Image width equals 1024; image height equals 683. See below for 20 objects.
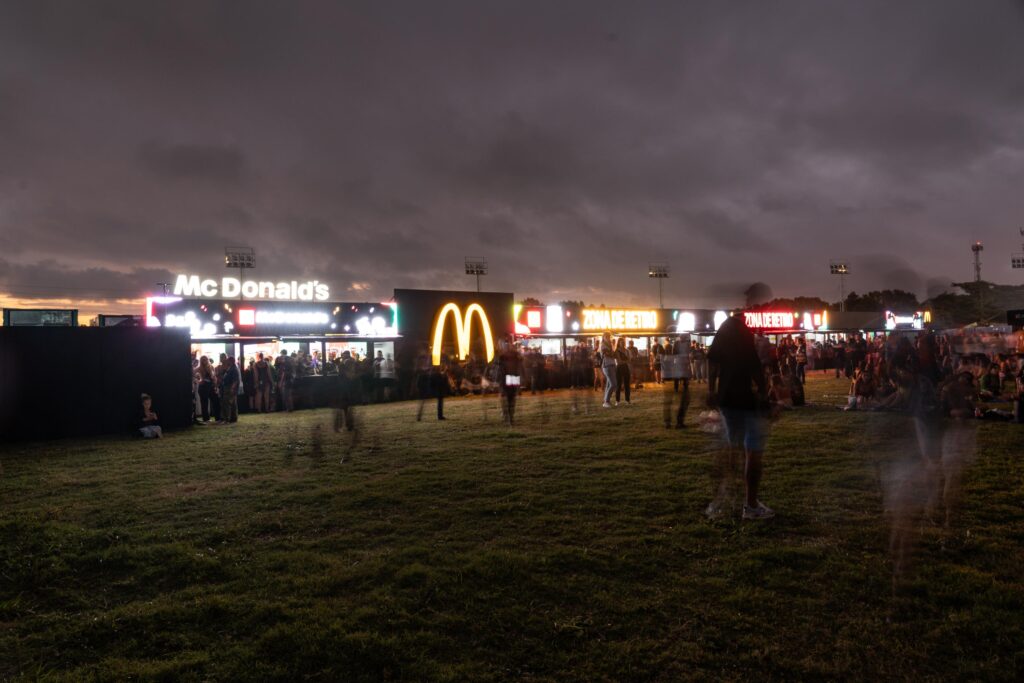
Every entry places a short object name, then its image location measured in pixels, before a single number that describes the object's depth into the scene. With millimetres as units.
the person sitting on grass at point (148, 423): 13898
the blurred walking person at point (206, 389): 17297
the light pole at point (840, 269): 81125
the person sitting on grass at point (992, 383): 15180
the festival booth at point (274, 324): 22938
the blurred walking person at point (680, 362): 15952
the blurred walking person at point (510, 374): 13719
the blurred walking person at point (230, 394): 16797
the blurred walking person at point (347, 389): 12281
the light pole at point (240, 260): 55000
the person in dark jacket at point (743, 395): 5727
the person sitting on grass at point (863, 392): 14719
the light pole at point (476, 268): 59712
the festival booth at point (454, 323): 26562
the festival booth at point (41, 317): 46094
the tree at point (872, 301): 106100
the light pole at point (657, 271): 71438
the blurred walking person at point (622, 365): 17870
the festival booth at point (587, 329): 28944
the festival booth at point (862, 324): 48250
